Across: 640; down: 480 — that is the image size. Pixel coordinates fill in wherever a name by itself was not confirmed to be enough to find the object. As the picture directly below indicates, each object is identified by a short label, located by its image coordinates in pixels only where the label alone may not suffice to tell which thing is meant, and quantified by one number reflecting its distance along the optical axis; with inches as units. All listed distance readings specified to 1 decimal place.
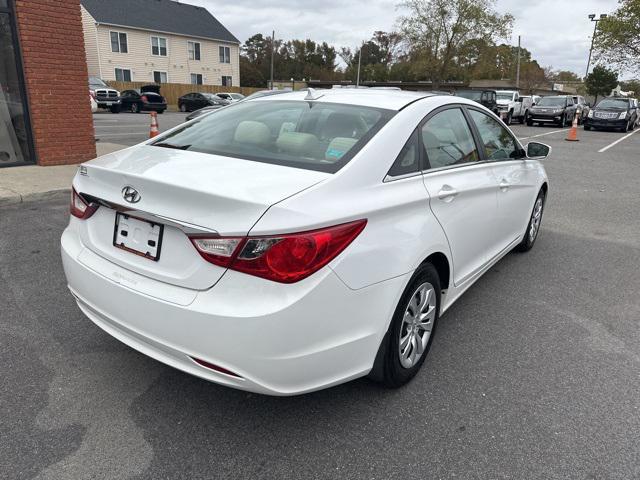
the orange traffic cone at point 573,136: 726.5
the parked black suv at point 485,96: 940.1
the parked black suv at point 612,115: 939.3
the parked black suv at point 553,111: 994.1
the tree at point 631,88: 2839.6
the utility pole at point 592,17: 1921.4
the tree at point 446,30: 1482.5
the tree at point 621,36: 1009.5
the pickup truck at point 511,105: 1011.3
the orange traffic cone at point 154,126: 448.8
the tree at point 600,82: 2094.0
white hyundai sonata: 80.0
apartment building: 1579.7
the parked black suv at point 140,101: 1196.7
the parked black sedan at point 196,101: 1343.5
